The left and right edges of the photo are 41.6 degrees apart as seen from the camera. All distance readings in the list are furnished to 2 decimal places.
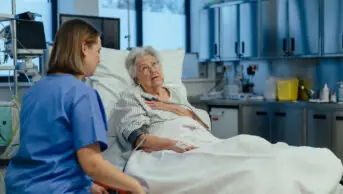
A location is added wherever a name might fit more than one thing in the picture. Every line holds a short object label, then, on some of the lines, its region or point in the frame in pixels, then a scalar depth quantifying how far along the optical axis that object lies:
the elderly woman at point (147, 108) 2.27
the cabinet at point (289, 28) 4.12
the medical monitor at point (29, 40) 2.81
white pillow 2.81
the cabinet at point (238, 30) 4.57
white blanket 1.69
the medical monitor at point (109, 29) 3.34
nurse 1.38
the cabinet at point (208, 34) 4.94
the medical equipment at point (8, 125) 2.64
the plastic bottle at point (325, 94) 4.07
